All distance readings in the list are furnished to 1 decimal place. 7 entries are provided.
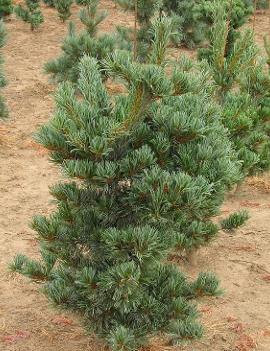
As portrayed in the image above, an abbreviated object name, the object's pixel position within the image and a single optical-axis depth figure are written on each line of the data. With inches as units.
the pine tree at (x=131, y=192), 162.1
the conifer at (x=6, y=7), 679.1
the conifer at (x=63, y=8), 721.6
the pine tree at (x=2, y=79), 394.3
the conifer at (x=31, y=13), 692.1
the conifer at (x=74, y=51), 465.1
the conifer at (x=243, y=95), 266.5
